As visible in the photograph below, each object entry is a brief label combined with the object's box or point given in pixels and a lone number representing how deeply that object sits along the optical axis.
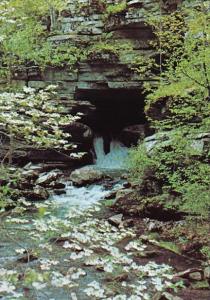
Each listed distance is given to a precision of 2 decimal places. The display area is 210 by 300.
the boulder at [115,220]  10.65
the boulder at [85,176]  14.81
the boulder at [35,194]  12.66
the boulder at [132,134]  19.07
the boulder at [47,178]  14.48
